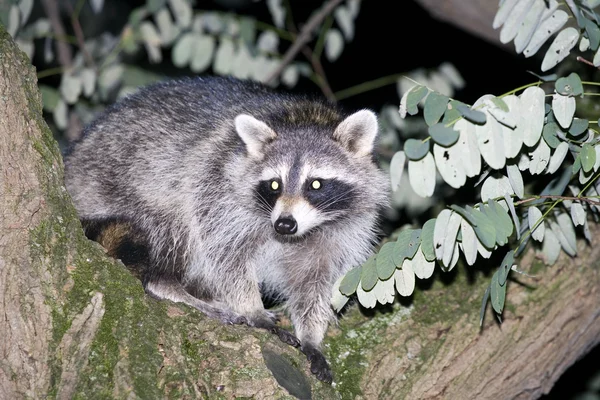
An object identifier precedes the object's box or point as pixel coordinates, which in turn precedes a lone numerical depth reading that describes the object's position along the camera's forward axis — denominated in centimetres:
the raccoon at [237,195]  353
